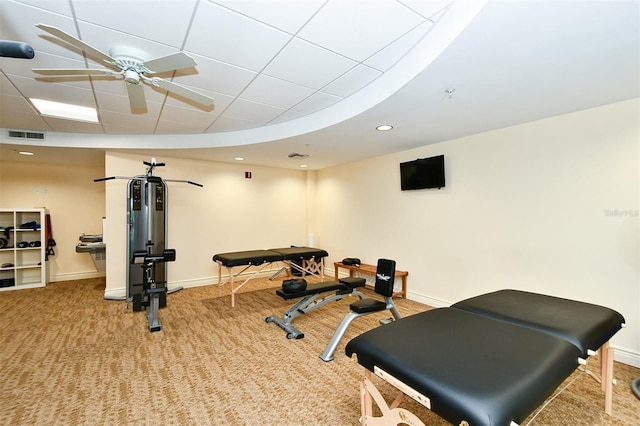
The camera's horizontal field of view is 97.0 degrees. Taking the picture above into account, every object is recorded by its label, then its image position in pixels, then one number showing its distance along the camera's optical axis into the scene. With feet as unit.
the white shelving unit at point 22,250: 15.71
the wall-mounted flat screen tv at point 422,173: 12.37
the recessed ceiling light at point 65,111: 9.99
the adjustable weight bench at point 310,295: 10.20
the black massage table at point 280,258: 12.91
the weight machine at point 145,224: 13.47
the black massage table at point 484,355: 3.41
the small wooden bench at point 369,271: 13.80
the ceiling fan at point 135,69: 5.84
